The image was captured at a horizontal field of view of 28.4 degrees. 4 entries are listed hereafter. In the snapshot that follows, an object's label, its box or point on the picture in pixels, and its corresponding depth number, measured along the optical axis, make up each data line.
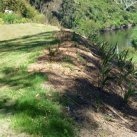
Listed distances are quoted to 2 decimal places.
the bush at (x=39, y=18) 25.95
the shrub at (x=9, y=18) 21.01
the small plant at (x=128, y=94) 9.43
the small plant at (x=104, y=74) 9.40
